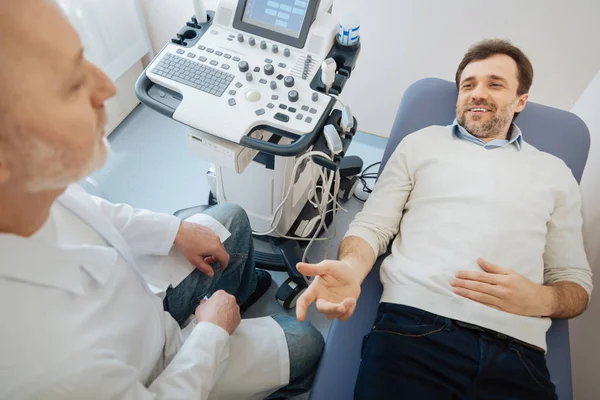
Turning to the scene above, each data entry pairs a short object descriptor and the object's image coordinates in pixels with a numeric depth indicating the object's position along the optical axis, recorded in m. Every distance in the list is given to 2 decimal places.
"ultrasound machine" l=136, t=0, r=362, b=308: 1.15
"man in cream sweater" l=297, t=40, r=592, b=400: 0.95
